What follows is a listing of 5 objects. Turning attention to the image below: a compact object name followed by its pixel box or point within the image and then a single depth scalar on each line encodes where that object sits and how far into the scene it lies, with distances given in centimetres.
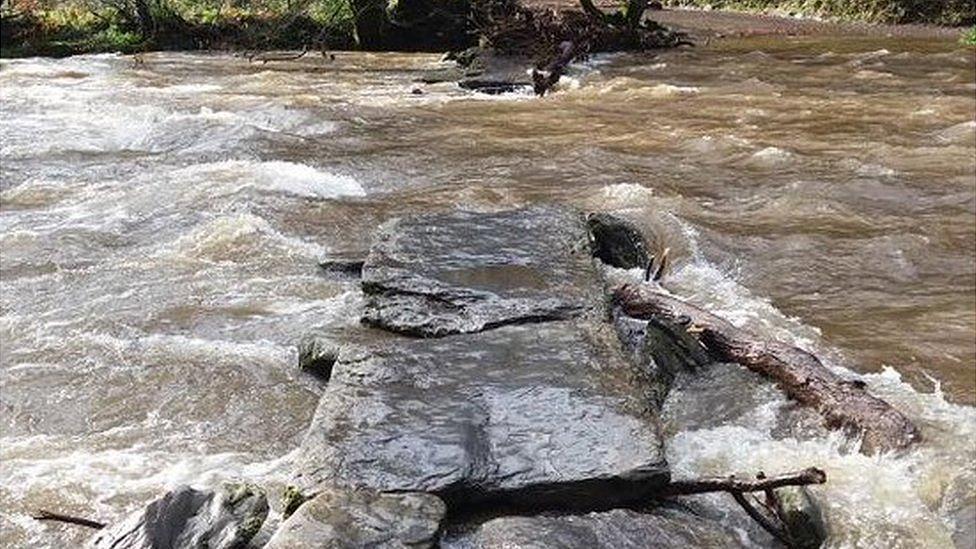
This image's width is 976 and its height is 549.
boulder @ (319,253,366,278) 615
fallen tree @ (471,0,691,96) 1833
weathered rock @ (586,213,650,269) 646
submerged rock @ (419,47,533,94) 1563
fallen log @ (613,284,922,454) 418
